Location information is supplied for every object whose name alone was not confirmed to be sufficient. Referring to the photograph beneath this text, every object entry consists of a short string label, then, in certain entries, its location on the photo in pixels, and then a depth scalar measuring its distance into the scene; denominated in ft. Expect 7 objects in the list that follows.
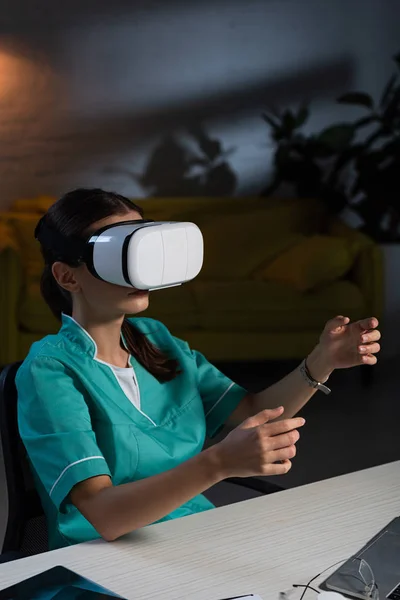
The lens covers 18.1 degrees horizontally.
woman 6.41
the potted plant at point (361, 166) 16.73
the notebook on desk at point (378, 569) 5.86
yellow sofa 15.95
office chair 7.34
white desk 5.97
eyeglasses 5.80
